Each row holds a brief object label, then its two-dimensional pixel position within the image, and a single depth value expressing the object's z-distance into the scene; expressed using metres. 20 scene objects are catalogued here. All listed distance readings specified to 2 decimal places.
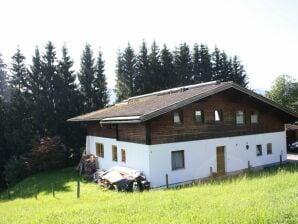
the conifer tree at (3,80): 42.08
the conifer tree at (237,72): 59.92
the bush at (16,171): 35.62
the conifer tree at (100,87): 44.88
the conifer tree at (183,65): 53.41
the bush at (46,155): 35.03
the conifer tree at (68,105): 41.03
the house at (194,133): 21.45
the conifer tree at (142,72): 49.91
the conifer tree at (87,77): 44.31
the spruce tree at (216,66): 58.44
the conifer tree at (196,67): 56.06
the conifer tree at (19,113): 38.97
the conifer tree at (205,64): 56.41
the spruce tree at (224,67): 58.75
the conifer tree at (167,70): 50.97
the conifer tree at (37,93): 40.12
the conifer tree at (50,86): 40.53
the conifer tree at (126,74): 50.75
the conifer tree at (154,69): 50.02
